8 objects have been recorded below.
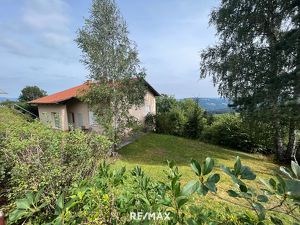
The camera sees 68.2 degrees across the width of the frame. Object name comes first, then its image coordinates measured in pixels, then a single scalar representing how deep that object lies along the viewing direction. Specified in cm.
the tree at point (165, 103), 2378
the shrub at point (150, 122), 2089
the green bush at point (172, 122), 1995
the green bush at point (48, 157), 274
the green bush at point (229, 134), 1628
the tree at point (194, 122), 1961
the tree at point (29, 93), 3766
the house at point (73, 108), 1889
